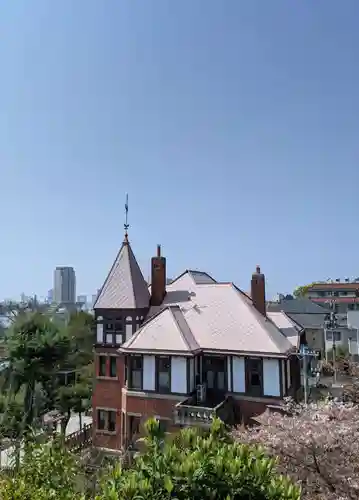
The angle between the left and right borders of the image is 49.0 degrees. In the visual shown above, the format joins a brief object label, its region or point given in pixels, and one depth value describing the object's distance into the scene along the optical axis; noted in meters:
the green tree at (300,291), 79.10
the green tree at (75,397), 25.91
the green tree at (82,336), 30.52
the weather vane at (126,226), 23.22
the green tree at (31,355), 22.02
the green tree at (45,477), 6.32
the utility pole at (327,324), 35.05
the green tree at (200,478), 5.43
